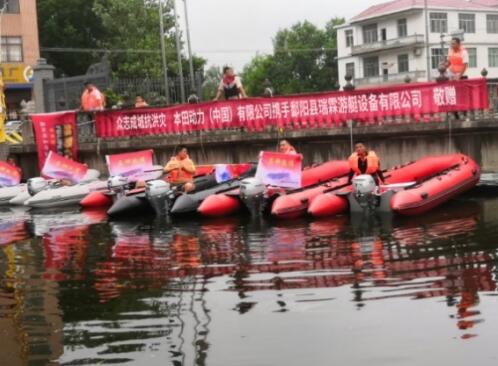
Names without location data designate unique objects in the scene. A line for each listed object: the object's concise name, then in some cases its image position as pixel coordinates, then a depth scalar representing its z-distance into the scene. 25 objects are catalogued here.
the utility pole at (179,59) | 27.42
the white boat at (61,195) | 21.42
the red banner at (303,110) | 18.91
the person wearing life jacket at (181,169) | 18.77
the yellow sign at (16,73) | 50.09
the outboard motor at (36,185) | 22.14
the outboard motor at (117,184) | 20.06
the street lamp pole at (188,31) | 41.55
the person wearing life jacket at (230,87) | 22.52
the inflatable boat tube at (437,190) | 15.71
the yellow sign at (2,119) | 25.68
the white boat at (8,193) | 23.27
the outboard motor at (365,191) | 16.02
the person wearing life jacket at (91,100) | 24.62
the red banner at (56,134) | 24.59
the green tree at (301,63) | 84.69
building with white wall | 68.38
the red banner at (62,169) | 22.55
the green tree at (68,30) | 58.94
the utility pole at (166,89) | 26.89
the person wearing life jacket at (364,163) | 16.75
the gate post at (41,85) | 28.35
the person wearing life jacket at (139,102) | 23.93
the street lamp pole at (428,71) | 60.84
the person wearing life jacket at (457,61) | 19.86
